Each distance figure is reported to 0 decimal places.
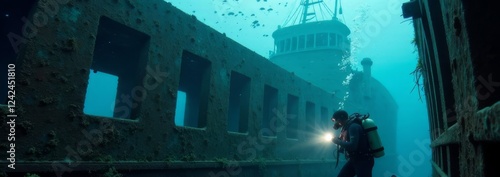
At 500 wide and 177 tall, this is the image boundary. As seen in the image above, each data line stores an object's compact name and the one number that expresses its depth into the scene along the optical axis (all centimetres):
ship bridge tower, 2786
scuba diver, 533
